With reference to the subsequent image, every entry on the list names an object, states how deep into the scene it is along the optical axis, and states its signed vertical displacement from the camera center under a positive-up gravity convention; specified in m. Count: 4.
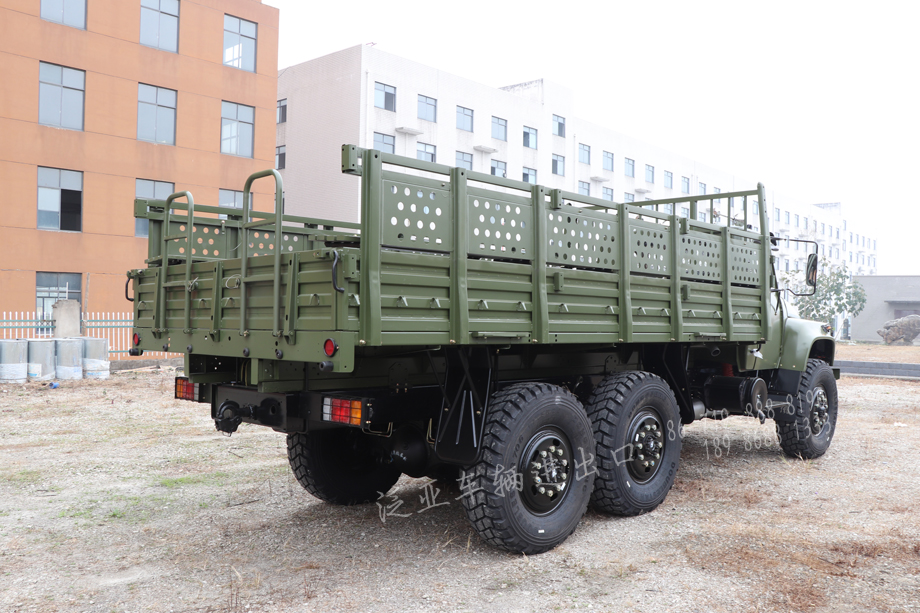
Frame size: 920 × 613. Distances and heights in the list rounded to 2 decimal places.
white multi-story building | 33.31 +11.09
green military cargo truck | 4.10 +0.02
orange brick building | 20.58 +6.48
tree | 51.94 +3.08
